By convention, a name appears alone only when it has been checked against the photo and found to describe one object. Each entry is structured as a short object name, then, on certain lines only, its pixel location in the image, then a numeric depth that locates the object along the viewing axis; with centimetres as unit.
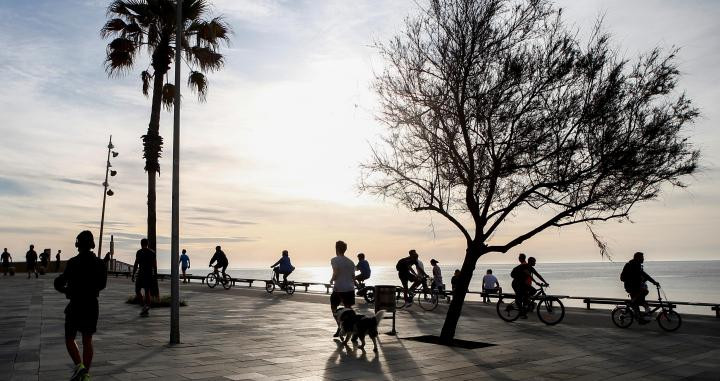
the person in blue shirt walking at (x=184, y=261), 3175
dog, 1055
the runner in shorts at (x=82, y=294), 717
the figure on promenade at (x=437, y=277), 2253
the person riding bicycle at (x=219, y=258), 2817
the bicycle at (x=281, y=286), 2648
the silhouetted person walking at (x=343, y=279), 1164
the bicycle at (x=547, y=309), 1492
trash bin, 1264
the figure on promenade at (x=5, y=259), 3972
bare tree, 1130
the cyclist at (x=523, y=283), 1541
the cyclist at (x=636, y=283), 1424
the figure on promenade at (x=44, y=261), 4178
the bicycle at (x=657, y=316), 1381
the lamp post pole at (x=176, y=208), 1086
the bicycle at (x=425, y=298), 1945
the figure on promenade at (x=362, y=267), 2105
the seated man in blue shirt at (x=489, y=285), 2345
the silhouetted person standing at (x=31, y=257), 3644
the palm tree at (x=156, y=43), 1902
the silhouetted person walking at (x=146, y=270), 1579
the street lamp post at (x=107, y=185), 4150
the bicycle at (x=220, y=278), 2964
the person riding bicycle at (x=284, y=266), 2555
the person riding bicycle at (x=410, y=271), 1897
